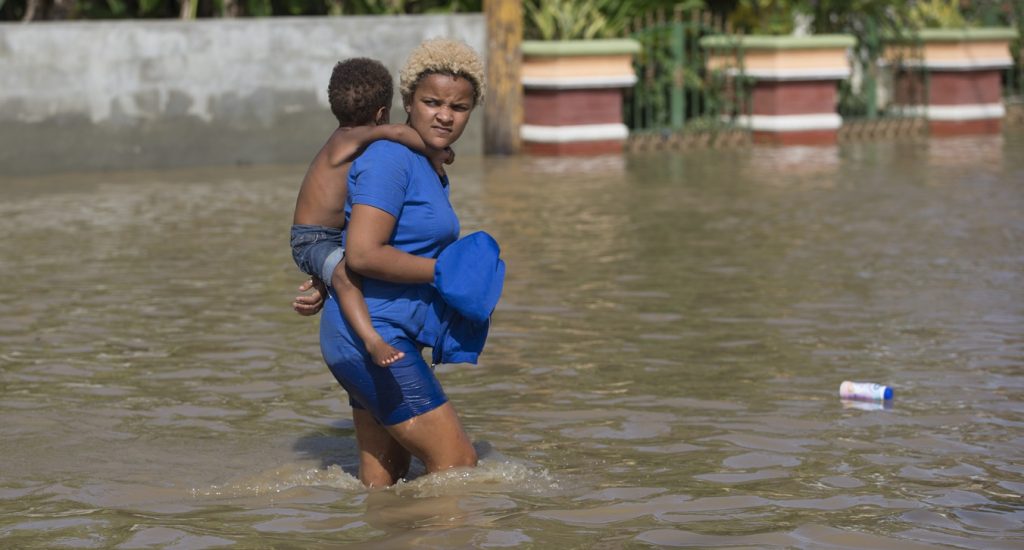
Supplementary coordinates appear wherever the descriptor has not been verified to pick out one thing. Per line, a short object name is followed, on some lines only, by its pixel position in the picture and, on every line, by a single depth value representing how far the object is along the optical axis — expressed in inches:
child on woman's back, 195.3
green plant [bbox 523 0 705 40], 747.4
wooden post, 715.4
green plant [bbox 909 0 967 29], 859.4
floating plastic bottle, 268.7
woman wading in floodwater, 193.3
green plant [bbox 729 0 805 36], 789.9
